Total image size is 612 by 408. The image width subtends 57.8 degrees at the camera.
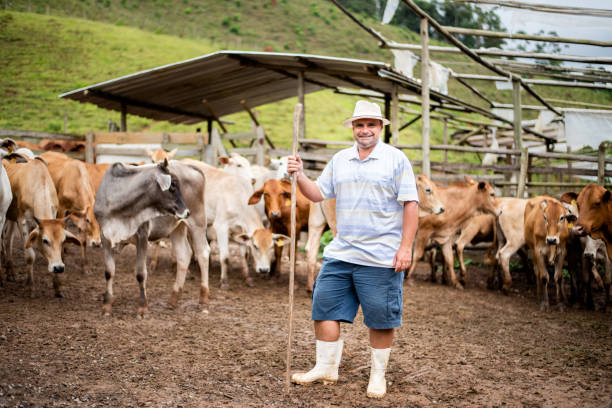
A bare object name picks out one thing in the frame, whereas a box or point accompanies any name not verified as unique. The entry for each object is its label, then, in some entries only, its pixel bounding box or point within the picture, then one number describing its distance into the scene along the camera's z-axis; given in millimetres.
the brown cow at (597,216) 7020
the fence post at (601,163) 11620
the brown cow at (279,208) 9383
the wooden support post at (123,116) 16984
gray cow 6848
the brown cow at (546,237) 8312
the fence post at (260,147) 14680
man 4270
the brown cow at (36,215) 7195
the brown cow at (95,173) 11775
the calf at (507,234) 9758
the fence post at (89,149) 15328
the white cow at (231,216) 9375
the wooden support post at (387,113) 16047
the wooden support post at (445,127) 20116
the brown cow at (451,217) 10312
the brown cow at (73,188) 9781
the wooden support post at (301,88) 14125
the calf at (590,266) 8312
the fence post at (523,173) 12266
